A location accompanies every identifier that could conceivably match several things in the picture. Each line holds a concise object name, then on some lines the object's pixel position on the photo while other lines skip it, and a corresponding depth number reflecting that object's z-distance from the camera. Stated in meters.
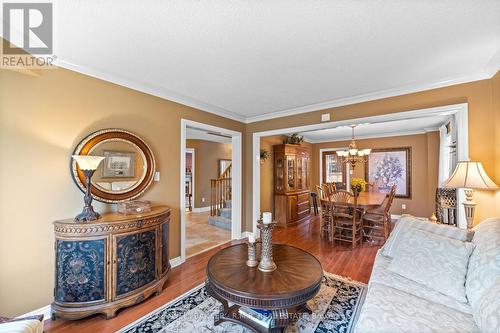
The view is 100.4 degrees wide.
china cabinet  5.17
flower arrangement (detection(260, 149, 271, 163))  4.95
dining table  3.62
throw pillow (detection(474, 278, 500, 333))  1.03
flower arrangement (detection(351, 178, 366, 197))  3.97
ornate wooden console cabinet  1.83
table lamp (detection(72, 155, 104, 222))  1.94
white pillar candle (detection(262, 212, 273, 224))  1.71
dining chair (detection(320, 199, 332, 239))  4.05
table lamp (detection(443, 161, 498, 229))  2.00
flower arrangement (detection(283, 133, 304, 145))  5.54
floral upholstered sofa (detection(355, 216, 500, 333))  1.16
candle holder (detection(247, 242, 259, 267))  1.76
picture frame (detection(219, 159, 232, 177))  7.60
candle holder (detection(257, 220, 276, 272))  1.70
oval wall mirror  2.21
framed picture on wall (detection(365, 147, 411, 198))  5.62
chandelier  4.72
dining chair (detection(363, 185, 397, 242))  3.76
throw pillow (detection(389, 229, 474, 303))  1.47
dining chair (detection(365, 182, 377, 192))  6.03
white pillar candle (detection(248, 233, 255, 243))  1.77
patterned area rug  1.78
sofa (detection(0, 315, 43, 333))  1.11
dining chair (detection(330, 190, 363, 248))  3.74
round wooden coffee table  1.38
